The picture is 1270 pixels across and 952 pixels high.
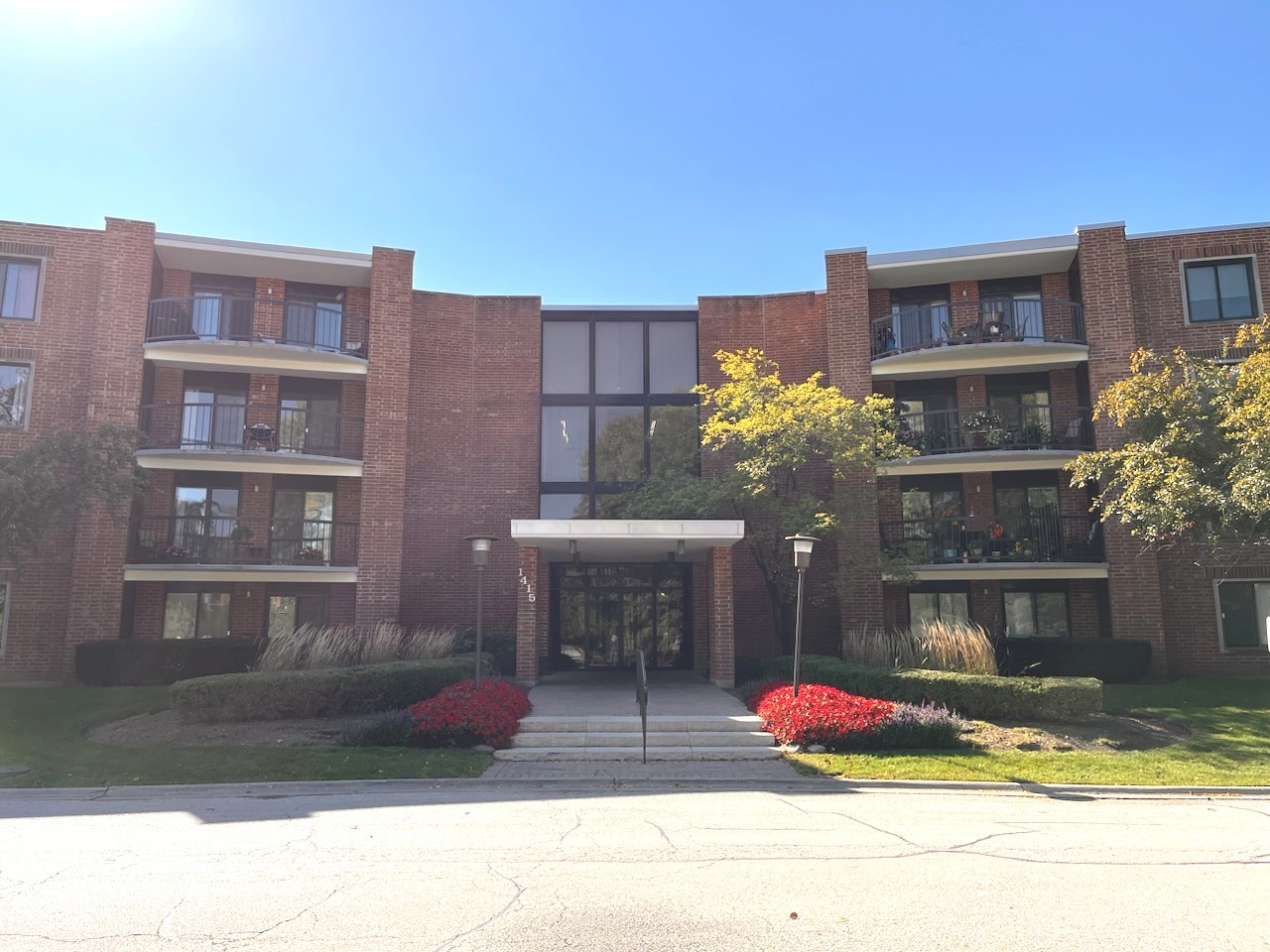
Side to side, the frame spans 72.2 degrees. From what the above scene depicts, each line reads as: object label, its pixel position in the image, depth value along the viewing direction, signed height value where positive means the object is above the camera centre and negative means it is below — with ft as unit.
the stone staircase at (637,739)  40.40 -6.52
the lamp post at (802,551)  46.26 +2.75
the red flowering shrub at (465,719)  41.70 -5.57
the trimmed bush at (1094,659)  61.26 -3.99
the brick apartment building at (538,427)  65.92 +14.37
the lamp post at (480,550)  49.14 +3.02
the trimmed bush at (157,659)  60.54 -3.80
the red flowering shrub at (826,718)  41.06 -5.49
